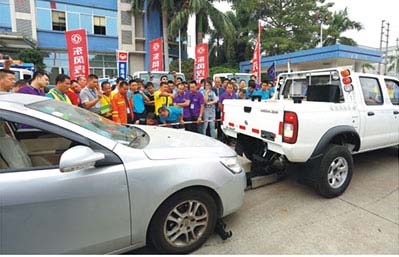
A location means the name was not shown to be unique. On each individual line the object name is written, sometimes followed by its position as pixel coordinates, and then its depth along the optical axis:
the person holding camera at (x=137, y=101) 5.44
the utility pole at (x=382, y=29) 35.06
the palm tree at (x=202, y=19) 19.70
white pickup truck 3.19
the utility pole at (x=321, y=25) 22.30
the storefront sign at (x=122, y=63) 12.48
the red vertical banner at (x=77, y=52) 8.62
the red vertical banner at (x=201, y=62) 12.30
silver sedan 1.76
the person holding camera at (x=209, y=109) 6.39
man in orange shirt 4.76
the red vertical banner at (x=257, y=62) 10.77
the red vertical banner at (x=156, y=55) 14.18
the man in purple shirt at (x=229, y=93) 6.53
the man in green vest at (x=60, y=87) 4.25
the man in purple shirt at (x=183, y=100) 6.02
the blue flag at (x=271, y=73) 11.38
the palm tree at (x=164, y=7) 19.89
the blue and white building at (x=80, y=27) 19.28
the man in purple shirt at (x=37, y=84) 4.03
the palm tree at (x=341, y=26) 25.08
